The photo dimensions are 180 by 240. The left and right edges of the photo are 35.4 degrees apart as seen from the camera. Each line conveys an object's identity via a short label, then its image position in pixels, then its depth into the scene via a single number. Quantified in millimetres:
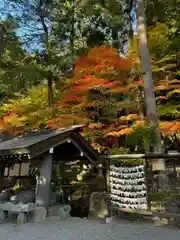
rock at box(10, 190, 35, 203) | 7885
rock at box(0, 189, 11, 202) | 8750
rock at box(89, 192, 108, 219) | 7195
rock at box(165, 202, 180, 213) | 6119
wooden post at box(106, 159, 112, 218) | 6962
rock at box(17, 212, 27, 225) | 6941
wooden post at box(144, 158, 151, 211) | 6214
